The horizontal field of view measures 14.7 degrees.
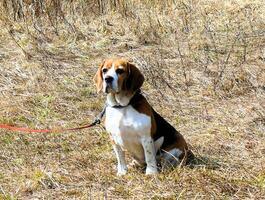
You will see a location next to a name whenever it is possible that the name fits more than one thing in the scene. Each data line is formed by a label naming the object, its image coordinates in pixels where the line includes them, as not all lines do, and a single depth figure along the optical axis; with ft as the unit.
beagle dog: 26.16
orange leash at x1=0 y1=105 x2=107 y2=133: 29.00
